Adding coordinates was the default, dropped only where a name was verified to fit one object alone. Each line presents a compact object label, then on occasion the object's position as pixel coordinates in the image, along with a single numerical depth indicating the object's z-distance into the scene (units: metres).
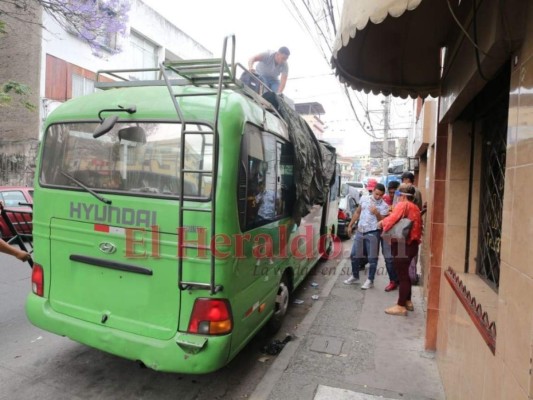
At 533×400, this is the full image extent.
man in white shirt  6.27
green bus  2.80
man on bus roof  5.73
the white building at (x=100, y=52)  12.95
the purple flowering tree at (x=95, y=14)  6.75
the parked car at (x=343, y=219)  11.70
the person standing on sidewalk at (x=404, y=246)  5.00
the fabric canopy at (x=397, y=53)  2.90
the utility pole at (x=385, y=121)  19.28
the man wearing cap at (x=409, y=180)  6.29
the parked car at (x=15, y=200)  7.66
